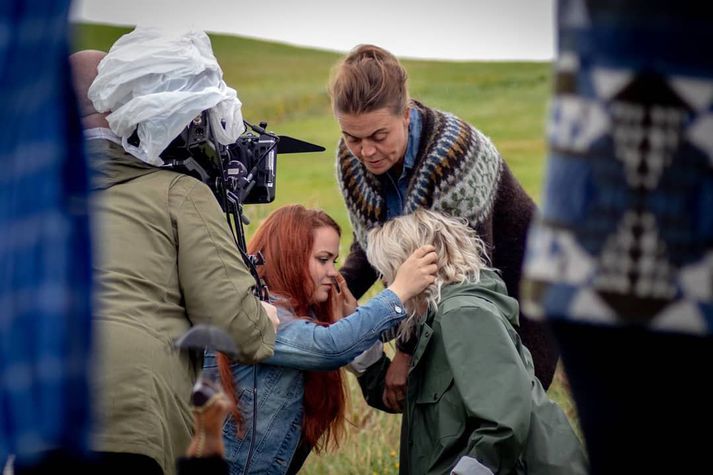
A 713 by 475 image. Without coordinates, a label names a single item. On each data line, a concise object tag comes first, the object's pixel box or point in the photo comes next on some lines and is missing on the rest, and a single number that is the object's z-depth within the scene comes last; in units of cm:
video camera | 516
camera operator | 462
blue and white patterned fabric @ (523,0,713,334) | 234
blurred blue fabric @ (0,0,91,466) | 258
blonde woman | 570
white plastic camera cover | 494
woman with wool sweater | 640
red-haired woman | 614
